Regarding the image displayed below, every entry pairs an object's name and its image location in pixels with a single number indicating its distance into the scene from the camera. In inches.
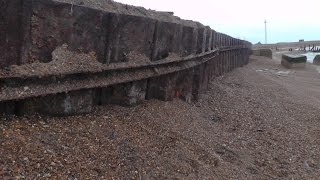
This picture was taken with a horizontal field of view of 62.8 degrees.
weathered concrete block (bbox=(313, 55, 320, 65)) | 899.6
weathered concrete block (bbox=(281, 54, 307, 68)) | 684.8
